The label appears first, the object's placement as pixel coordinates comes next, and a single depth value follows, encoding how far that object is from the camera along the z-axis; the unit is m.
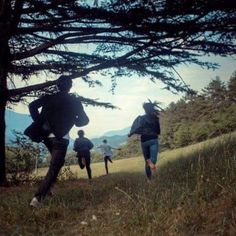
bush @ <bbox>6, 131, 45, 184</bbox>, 7.53
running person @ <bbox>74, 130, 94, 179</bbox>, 9.38
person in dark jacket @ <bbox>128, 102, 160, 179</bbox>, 5.82
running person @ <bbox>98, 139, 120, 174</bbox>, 12.73
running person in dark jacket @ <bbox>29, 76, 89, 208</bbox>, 3.63
